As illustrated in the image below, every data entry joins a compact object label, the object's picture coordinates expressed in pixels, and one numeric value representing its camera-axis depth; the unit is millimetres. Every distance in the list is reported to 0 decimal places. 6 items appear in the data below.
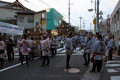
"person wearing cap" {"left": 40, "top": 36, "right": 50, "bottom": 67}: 9131
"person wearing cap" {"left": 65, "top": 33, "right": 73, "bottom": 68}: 8279
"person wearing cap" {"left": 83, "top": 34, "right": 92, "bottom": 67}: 8625
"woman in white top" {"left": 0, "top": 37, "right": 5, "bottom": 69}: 8388
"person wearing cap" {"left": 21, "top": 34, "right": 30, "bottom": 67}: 9078
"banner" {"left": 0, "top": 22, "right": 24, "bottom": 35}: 19331
